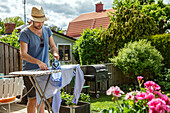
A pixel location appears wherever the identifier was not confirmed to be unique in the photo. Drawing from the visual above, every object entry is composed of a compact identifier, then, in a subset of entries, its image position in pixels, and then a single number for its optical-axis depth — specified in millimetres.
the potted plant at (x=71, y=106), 3930
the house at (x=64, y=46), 17922
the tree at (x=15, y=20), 41506
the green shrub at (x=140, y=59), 8273
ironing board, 2268
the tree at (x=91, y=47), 11659
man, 2791
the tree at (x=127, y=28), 9781
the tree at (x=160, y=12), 16156
